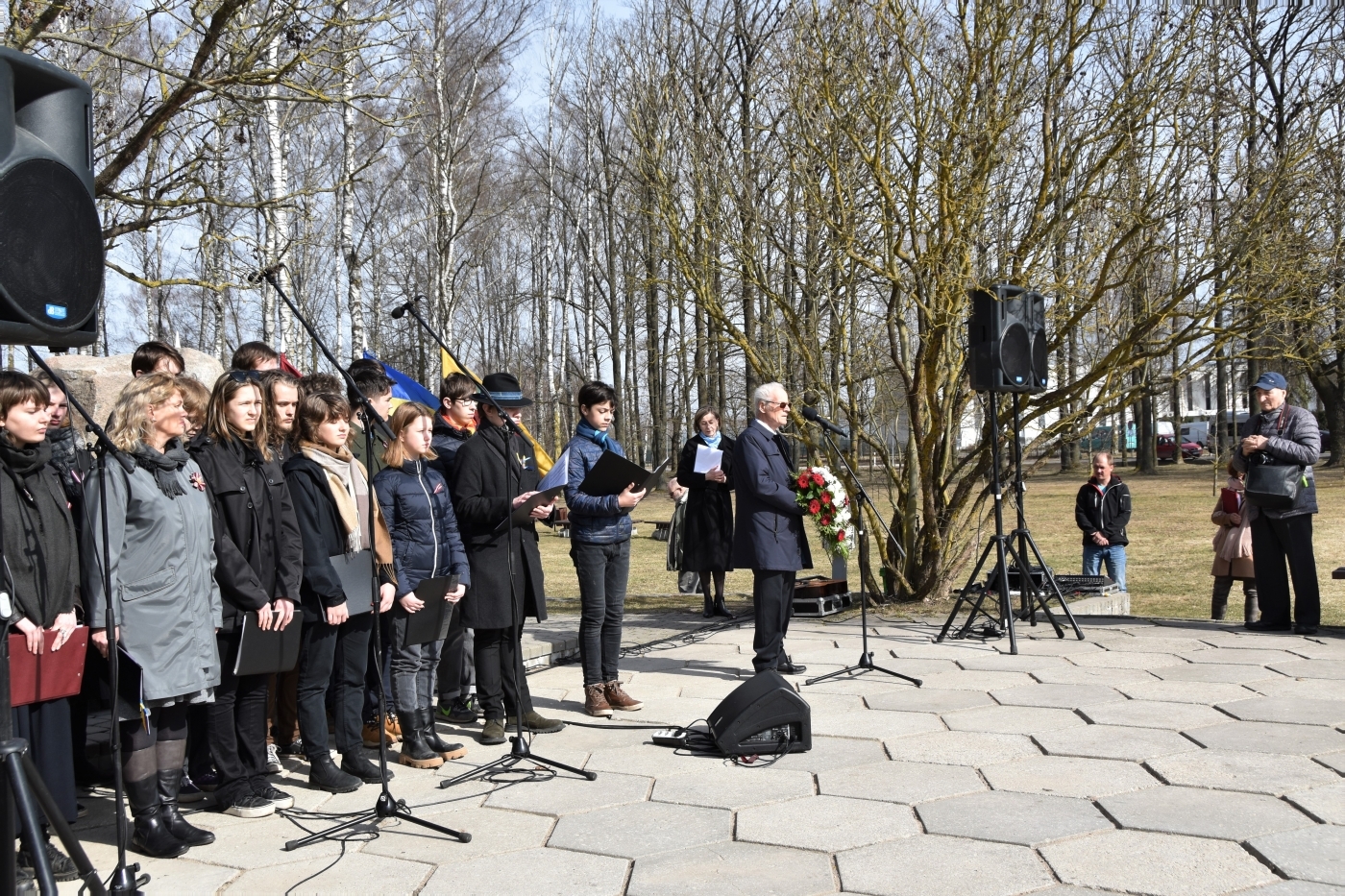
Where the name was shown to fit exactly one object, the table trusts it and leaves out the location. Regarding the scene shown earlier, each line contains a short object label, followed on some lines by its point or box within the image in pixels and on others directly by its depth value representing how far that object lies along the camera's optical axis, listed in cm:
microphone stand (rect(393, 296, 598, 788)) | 518
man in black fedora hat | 590
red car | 4194
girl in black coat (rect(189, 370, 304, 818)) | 477
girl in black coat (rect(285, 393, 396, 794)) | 511
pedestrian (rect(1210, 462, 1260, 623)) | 925
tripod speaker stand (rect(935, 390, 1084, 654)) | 822
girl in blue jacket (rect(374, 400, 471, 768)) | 553
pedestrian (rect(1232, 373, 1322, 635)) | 826
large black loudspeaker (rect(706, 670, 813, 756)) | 551
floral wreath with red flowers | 769
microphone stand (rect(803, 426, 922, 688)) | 721
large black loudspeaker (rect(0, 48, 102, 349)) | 287
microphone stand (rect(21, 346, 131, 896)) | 289
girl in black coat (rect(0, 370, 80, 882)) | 419
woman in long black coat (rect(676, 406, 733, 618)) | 976
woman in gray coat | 431
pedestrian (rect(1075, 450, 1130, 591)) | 1080
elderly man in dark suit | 689
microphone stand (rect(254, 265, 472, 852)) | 431
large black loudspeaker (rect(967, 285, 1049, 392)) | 837
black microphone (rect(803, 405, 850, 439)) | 662
